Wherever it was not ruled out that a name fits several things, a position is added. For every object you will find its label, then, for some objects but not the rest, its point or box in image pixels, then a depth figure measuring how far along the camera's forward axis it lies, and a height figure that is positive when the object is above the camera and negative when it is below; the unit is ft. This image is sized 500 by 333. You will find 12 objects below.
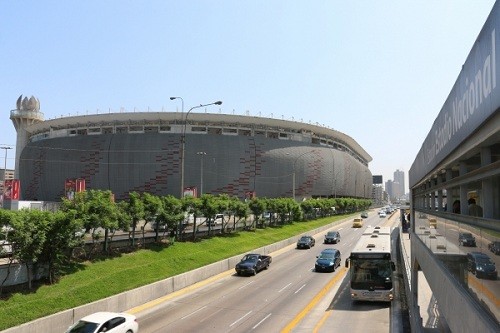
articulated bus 73.87 -13.82
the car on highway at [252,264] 107.34 -18.08
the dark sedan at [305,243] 162.81 -17.86
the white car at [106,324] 51.03 -16.54
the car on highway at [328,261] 111.04 -17.36
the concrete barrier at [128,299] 58.80 -18.98
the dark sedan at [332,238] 177.14 -17.19
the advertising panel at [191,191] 173.57 +2.43
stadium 345.92 +36.19
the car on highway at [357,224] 256.11 -15.68
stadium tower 434.71 +84.77
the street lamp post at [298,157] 387.02 +39.18
